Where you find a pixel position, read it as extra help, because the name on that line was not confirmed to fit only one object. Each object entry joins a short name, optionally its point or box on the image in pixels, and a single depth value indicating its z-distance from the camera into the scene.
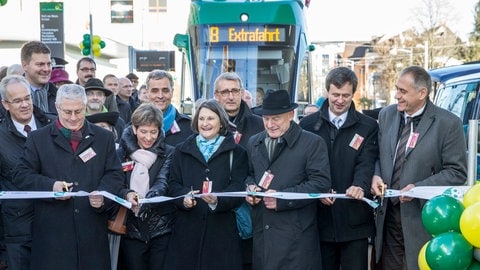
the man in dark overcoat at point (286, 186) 5.18
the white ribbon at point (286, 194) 4.93
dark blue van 8.69
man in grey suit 5.21
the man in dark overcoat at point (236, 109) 6.04
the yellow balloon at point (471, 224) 3.95
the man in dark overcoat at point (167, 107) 6.24
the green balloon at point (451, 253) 4.09
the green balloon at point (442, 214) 4.31
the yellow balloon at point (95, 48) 21.96
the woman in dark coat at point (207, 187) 5.34
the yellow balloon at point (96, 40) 22.20
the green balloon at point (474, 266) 4.15
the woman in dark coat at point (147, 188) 5.41
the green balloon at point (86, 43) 21.55
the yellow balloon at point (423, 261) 4.37
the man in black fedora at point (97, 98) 7.10
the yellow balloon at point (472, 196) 4.17
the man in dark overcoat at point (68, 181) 5.06
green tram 12.89
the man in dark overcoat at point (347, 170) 5.52
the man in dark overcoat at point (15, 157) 5.34
